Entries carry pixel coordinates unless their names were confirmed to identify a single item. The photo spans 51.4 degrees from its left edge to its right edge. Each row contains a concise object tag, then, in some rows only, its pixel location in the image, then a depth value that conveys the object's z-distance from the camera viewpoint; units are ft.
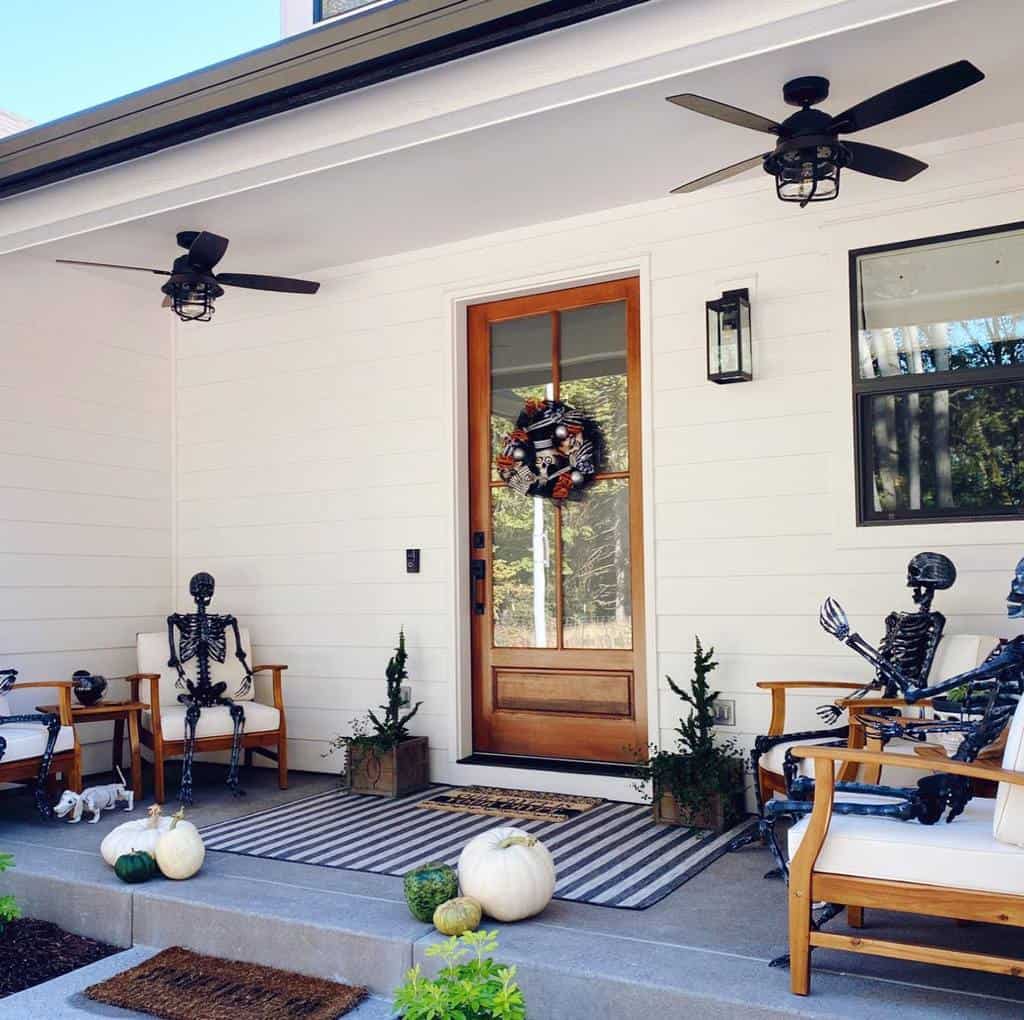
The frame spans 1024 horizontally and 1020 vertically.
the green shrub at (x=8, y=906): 10.74
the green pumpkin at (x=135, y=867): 11.85
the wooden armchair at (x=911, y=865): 8.04
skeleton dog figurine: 14.83
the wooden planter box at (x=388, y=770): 16.67
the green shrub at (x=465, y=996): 7.26
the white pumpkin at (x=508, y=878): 10.15
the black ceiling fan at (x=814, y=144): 10.73
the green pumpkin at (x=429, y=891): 10.33
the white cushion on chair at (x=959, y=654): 12.40
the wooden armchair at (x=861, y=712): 11.57
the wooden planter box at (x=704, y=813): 14.08
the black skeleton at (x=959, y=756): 8.80
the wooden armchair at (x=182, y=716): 16.31
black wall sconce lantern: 15.12
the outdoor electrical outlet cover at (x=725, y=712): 15.25
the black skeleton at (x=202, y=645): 17.87
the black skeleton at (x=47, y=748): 14.84
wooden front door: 16.80
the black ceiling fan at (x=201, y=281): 15.97
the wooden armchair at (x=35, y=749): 14.51
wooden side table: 16.14
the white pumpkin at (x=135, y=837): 12.13
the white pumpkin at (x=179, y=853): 11.91
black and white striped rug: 11.94
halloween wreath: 17.07
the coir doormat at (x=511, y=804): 15.28
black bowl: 16.56
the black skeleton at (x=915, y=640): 12.72
